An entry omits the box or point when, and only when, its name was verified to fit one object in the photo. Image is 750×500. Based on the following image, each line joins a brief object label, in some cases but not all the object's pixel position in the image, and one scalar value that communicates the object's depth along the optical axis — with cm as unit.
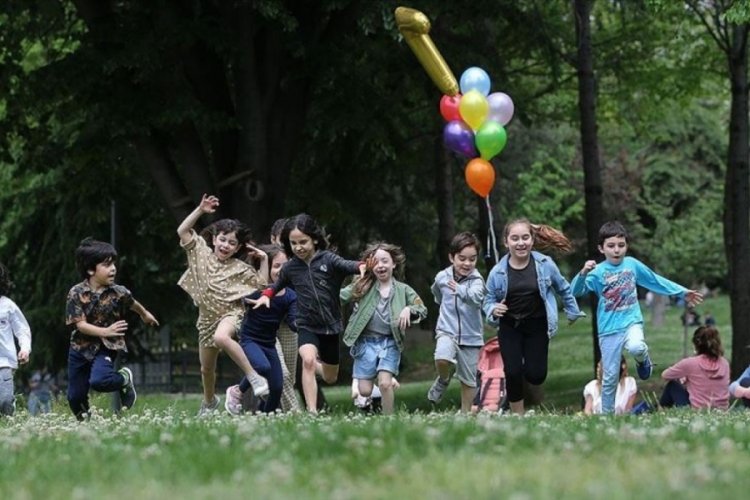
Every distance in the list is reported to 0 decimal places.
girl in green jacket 1434
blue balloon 1900
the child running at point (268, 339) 1372
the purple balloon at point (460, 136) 1892
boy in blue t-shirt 1362
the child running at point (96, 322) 1388
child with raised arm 1395
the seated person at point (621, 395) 1661
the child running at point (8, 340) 1518
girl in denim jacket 1362
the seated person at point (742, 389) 1628
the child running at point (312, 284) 1425
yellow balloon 1859
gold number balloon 1881
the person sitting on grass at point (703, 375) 1659
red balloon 1917
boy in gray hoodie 1425
